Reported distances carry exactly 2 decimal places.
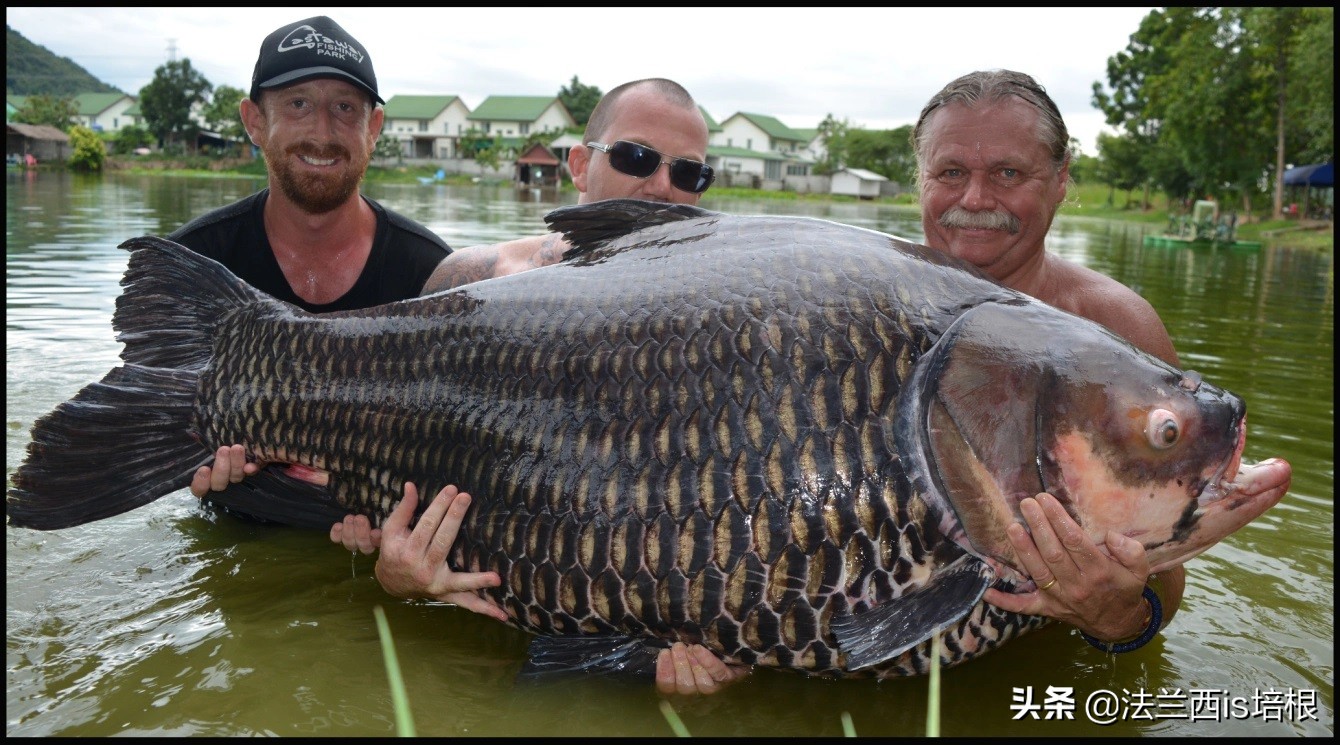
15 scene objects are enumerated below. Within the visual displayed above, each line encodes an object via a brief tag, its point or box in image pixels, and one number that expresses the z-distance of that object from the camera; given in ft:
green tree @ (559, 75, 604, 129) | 301.84
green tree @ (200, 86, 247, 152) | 225.15
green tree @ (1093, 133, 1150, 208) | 204.23
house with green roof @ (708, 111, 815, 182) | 282.56
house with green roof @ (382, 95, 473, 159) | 275.18
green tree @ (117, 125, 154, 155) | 227.81
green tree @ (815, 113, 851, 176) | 285.43
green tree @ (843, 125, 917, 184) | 281.54
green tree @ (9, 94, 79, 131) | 232.32
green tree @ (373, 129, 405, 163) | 222.28
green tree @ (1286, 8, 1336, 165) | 102.01
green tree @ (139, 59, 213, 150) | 238.89
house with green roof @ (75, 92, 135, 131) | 335.67
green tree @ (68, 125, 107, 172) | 170.60
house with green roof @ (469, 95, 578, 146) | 278.26
